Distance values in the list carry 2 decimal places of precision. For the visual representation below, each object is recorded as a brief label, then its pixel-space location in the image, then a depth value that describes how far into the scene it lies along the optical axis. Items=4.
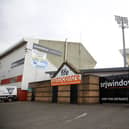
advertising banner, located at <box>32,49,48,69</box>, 27.21
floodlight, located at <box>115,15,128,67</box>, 27.04
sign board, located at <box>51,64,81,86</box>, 14.48
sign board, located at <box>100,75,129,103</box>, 12.30
